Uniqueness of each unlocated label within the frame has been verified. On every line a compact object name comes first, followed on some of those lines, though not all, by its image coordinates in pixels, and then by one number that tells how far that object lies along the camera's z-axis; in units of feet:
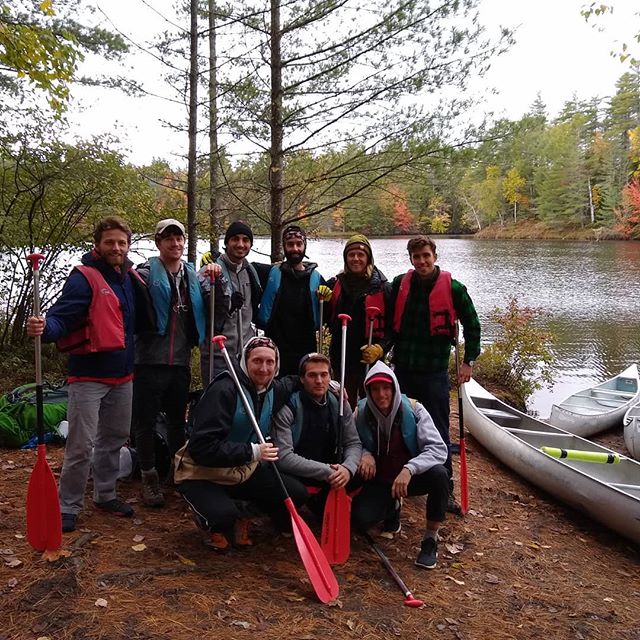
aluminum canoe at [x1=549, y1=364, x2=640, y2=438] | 26.16
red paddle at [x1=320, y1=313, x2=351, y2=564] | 10.52
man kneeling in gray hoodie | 10.93
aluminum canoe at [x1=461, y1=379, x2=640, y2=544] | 13.93
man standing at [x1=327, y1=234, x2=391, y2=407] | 13.26
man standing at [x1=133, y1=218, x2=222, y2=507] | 11.53
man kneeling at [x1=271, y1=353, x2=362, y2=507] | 10.67
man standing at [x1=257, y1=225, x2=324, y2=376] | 13.41
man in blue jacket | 10.12
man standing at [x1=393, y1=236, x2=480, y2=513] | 13.16
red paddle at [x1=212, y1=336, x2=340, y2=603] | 9.21
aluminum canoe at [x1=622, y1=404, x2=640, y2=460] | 22.89
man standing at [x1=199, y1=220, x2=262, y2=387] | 12.73
